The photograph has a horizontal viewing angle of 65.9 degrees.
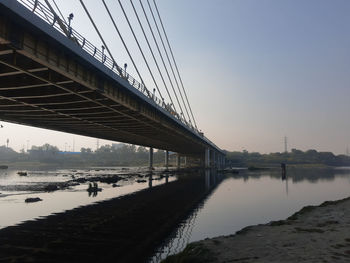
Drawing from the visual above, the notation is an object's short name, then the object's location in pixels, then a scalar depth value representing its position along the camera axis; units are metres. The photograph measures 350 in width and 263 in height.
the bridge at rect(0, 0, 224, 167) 19.27
